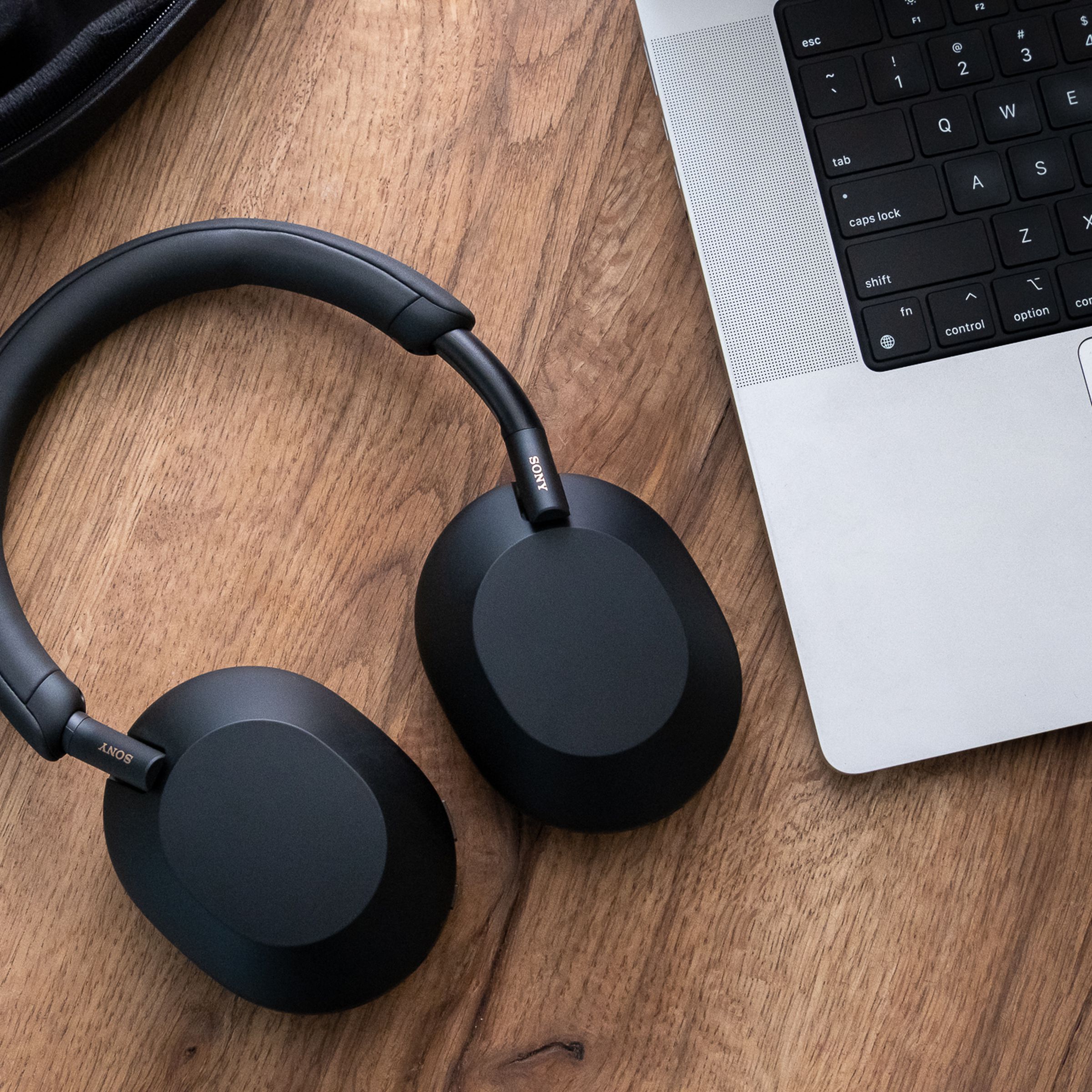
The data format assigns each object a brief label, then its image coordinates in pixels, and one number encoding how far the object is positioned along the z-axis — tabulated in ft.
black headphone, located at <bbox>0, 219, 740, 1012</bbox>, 3.03
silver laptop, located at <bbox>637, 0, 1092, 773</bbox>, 3.16
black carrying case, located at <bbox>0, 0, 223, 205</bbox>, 3.15
